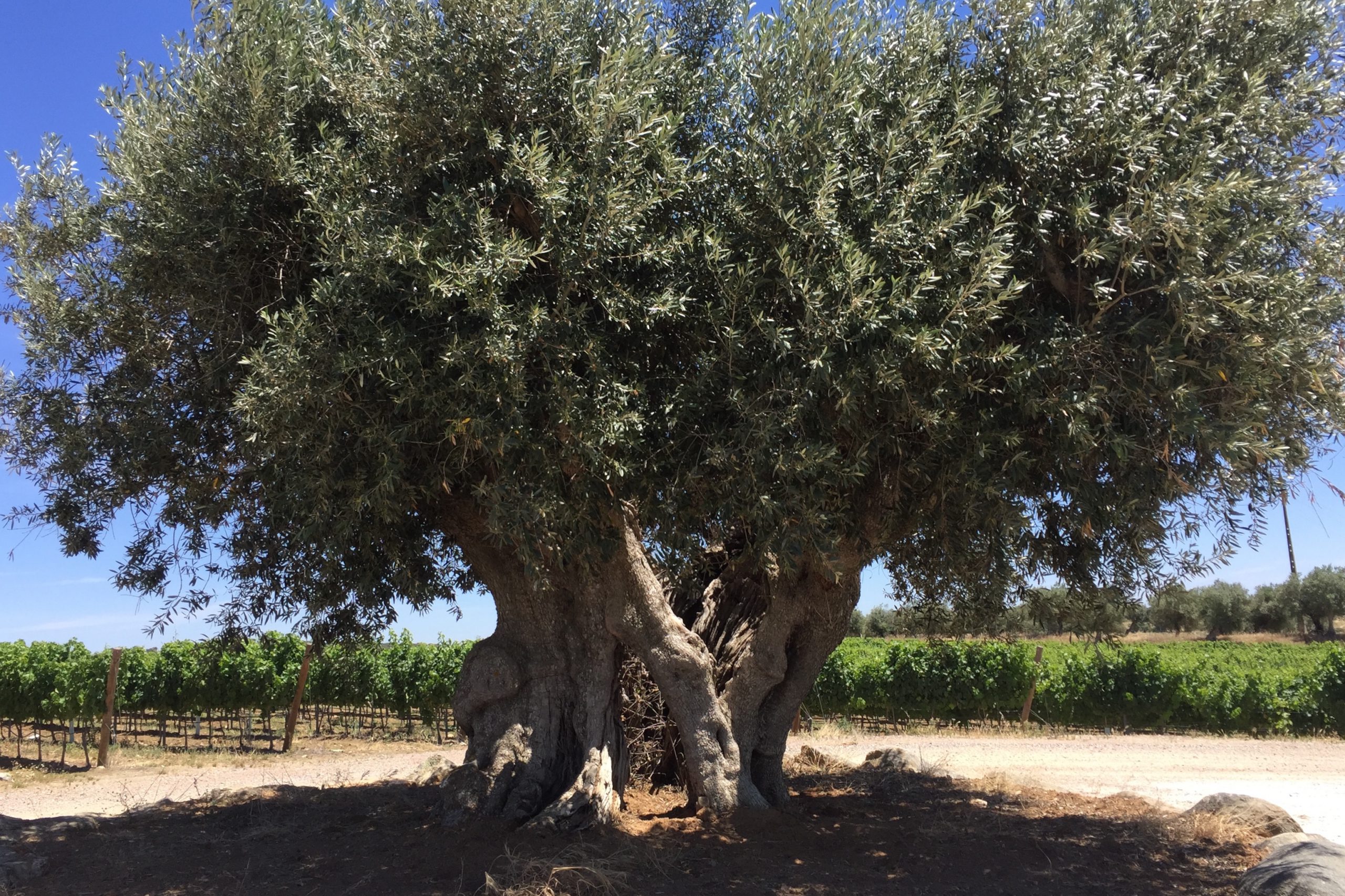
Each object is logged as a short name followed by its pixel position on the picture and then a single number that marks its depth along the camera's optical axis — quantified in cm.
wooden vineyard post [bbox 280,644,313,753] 2128
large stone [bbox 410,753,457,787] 1333
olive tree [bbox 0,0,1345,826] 658
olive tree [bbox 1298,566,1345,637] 5231
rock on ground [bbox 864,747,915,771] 1414
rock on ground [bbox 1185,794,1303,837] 1012
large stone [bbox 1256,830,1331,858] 868
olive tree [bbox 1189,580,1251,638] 5809
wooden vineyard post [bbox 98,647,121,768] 1800
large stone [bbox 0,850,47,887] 791
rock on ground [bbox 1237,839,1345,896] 666
